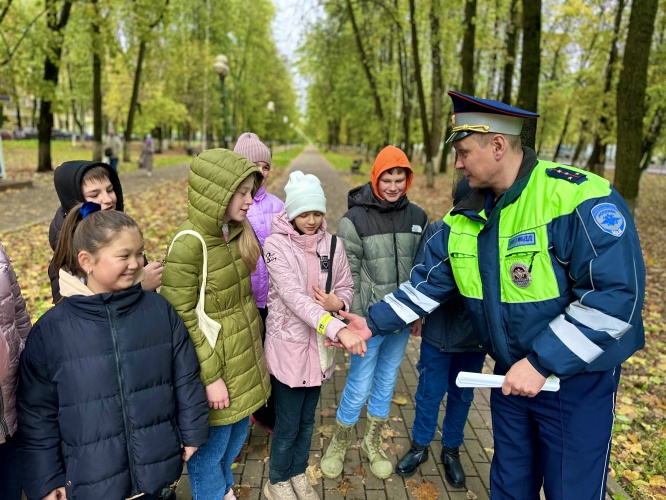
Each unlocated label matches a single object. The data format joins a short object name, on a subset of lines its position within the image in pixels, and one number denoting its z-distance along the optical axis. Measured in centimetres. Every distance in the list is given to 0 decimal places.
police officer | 169
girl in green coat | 210
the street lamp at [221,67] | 1534
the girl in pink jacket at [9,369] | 179
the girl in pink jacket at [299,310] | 245
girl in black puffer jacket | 175
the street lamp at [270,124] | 4442
